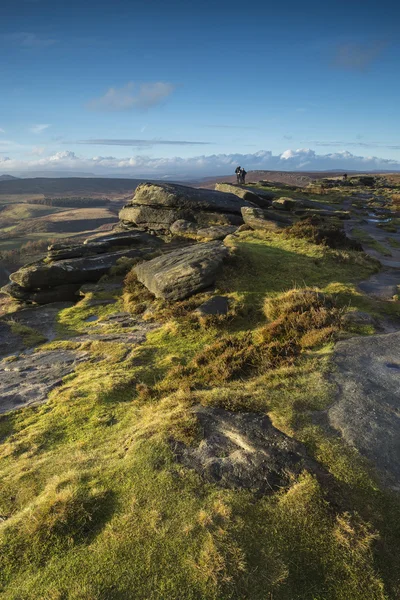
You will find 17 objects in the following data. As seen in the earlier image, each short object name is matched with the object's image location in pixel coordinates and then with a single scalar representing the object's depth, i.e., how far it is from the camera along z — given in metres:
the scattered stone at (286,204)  41.94
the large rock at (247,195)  40.44
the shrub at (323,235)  23.83
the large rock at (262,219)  28.05
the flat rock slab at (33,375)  11.02
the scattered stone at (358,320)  12.23
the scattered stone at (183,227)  29.26
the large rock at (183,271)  17.00
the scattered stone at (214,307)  14.51
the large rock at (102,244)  26.38
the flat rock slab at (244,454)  6.07
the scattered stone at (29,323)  15.98
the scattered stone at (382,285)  16.41
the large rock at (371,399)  6.70
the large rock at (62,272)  22.56
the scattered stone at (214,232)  27.06
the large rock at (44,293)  22.53
